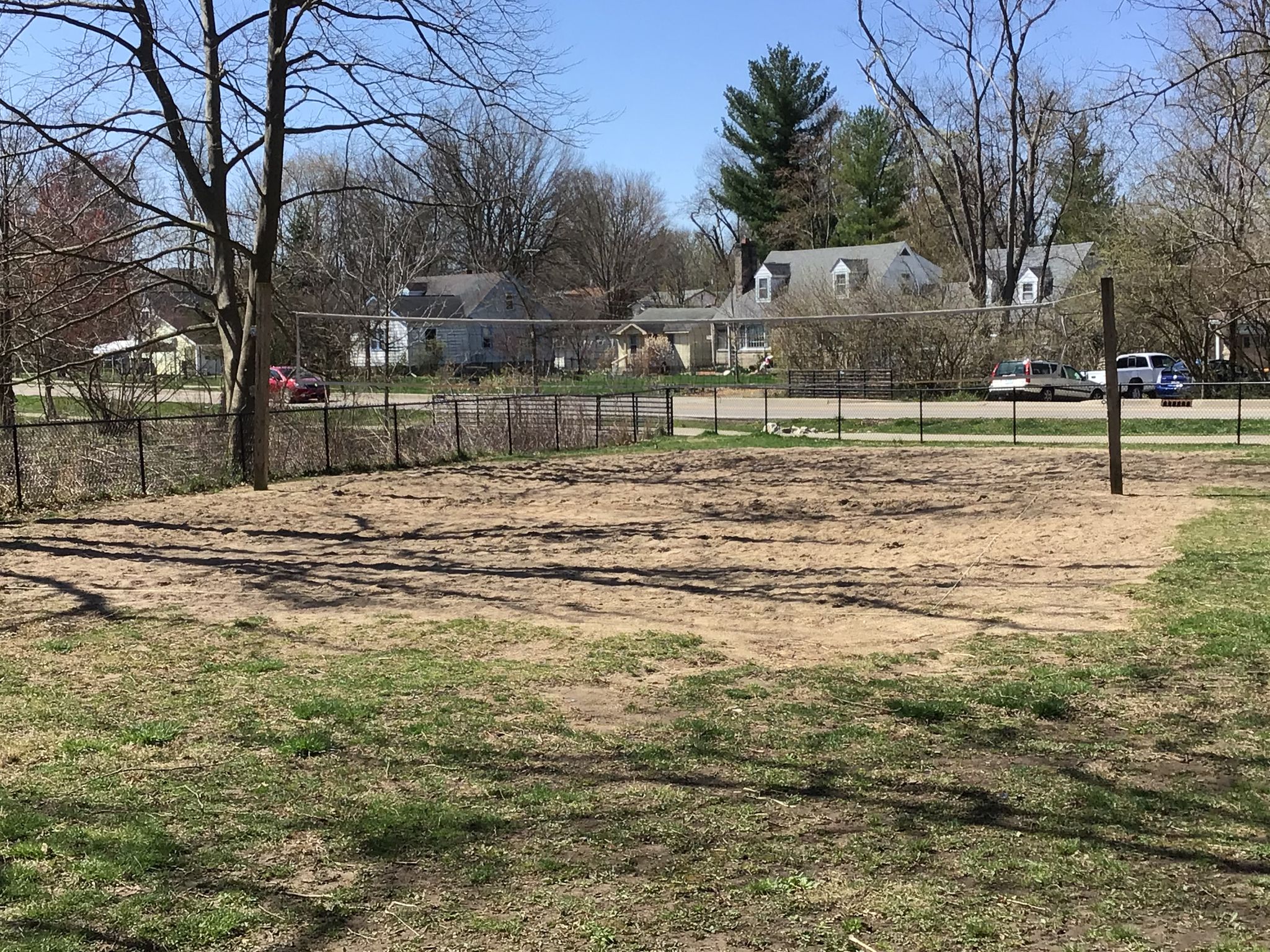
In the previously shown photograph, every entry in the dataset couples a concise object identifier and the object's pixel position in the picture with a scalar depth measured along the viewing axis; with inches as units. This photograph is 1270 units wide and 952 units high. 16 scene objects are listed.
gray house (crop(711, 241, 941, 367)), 2197.3
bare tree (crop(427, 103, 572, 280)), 2373.3
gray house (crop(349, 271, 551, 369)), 1909.4
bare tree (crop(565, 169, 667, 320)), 2955.2
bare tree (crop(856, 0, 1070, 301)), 1660.9
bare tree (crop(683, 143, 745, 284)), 2849.4
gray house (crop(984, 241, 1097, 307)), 2112.5
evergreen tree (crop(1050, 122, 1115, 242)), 2011.6
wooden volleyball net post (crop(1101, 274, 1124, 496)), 536.1
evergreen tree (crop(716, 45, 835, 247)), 2662.4
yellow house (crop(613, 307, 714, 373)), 2192.4
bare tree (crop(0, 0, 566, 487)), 617.6
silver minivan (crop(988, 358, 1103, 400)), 1325.0
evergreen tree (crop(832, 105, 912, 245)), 2546.8
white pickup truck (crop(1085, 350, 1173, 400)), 1406.3
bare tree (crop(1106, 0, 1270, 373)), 1055.0
